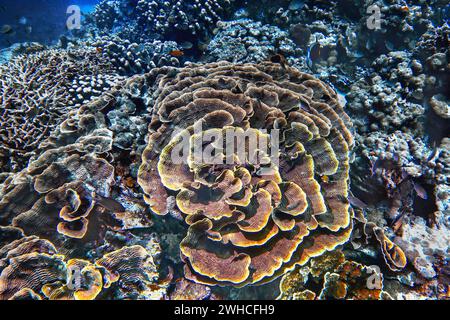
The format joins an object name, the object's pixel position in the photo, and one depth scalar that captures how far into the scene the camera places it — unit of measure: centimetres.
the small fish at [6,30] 758
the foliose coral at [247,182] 250
